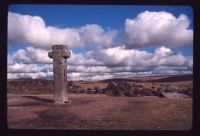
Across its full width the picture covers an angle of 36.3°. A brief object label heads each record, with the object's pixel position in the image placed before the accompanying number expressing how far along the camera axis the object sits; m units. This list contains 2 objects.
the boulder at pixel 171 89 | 15.57
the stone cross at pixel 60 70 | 10.72
